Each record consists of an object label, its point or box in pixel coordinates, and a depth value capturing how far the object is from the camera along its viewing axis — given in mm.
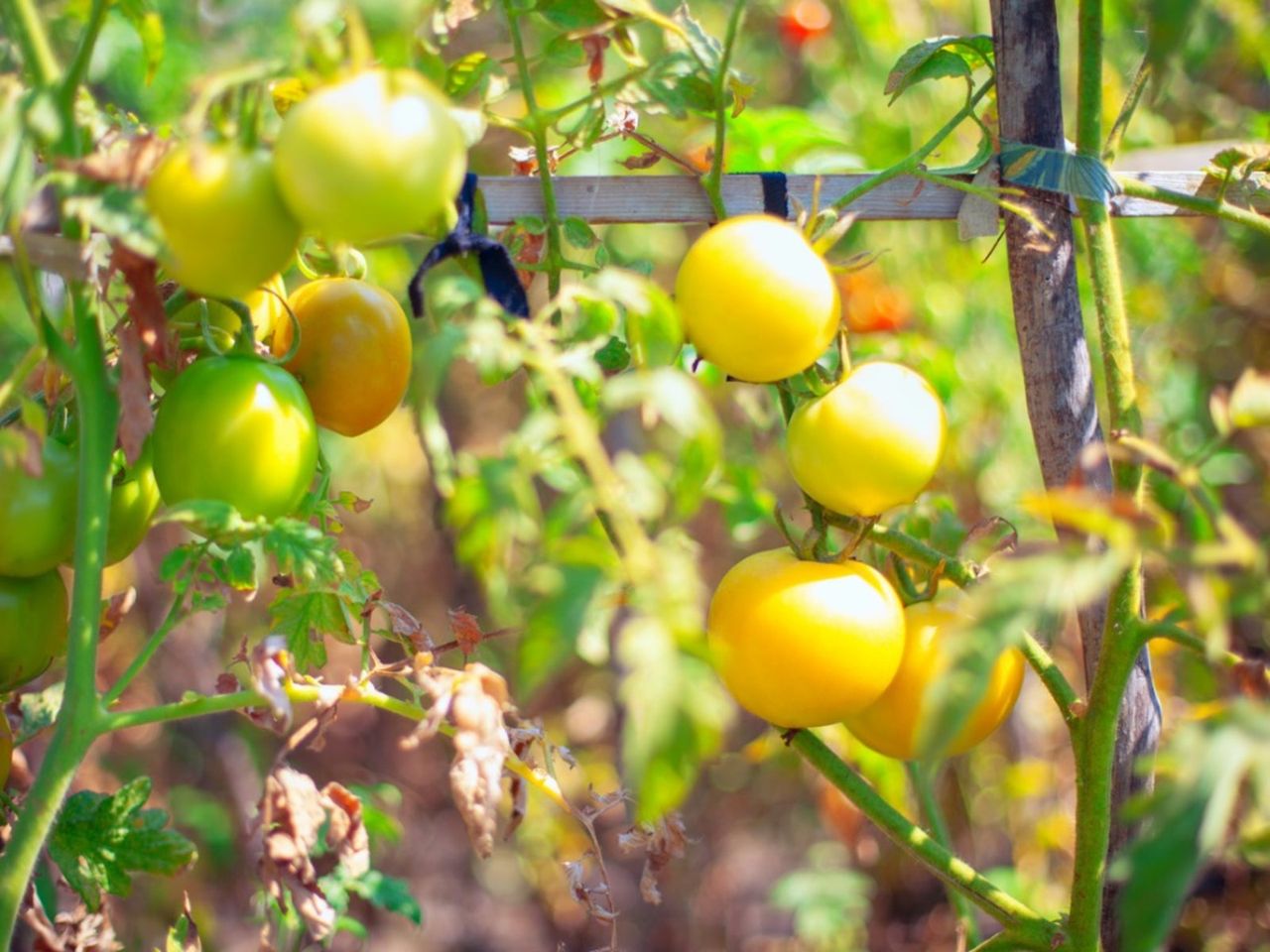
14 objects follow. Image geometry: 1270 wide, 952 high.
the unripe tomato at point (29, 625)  654
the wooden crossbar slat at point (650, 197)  752
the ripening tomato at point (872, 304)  1866
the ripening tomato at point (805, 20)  2139
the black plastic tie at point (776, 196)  783
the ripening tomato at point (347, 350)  695
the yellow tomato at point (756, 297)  619
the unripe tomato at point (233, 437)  583
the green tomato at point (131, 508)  657
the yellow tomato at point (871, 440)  661
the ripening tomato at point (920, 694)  724
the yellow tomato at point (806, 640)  669
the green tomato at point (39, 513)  609
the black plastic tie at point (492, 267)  647
